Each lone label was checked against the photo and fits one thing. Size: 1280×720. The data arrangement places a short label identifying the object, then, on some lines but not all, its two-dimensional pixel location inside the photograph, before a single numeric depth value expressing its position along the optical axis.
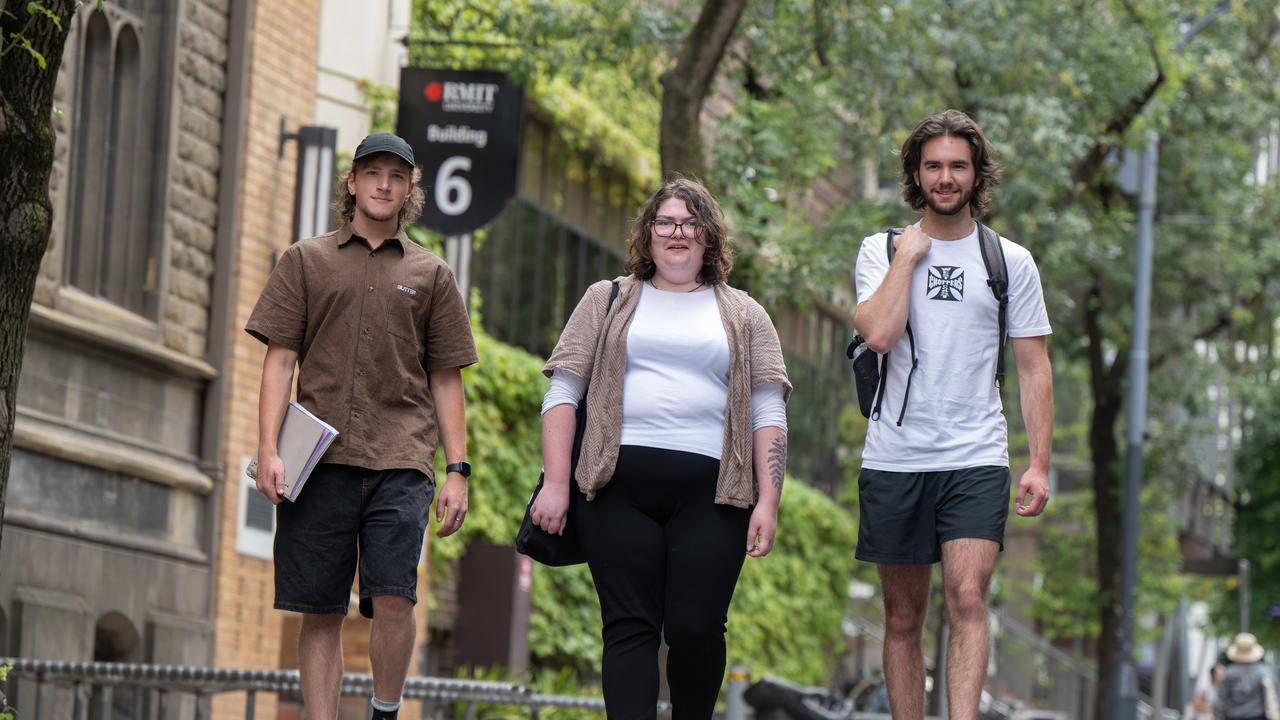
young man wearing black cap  7.51
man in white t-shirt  7.62
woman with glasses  7.29
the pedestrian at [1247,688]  24.16
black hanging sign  18.72
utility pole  27.39
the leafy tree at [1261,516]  37.56
